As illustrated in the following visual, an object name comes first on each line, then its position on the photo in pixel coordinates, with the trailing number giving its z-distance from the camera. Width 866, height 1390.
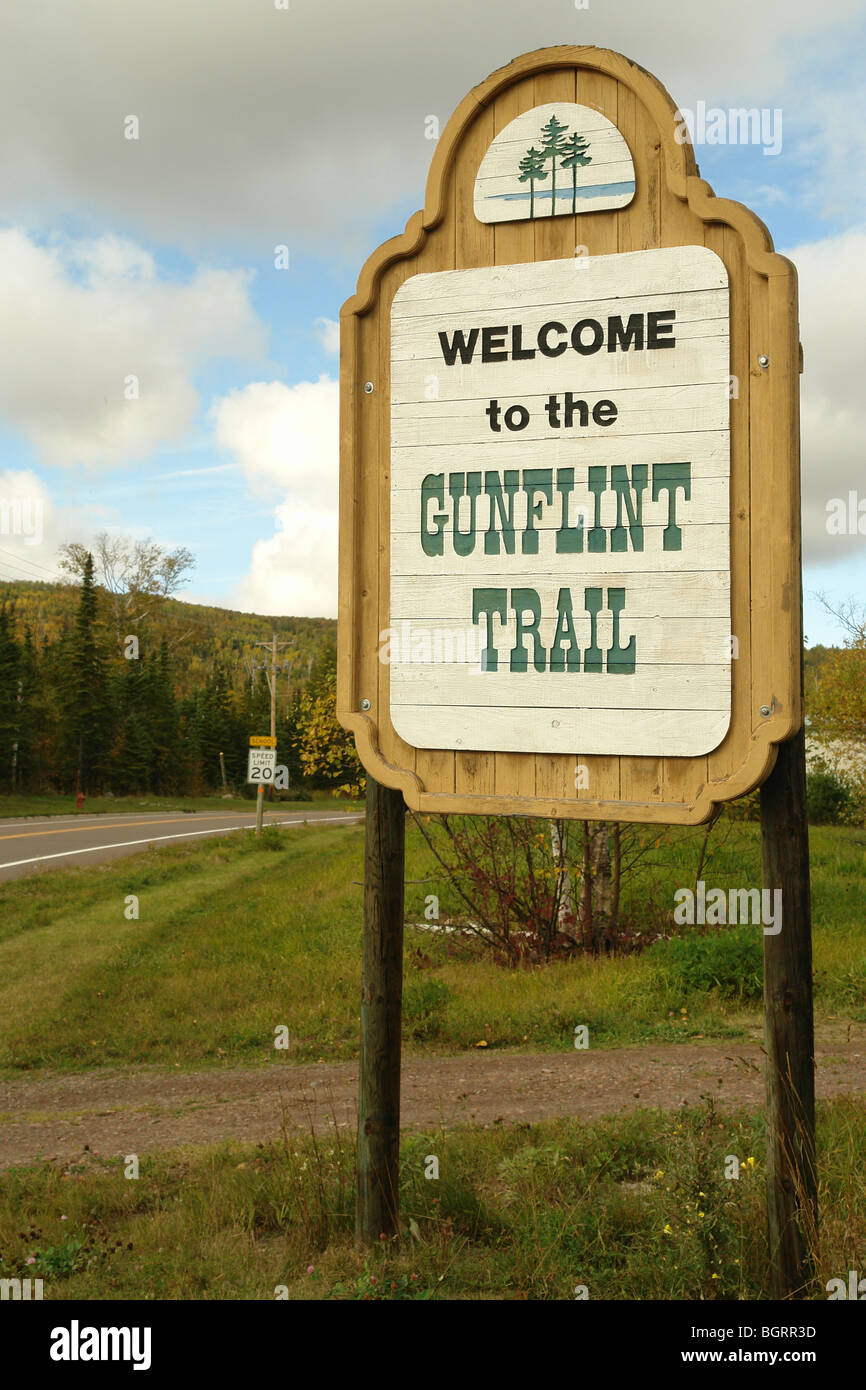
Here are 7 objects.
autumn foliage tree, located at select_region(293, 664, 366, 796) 17.08
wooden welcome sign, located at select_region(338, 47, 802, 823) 3.07
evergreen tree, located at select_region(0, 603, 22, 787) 46.06
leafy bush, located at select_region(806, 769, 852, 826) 34.44
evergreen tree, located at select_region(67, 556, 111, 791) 49.12
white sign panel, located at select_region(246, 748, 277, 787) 21.66
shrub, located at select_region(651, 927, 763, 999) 8.79
